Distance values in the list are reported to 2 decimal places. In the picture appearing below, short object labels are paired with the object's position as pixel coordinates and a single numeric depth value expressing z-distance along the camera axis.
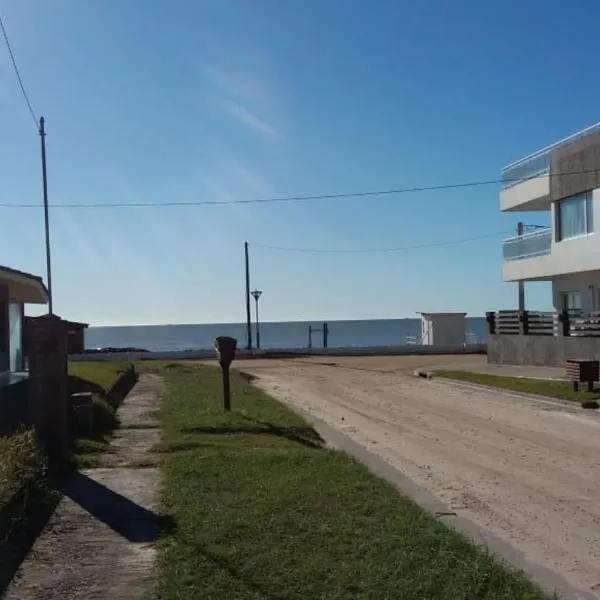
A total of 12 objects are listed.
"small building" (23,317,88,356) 38.91
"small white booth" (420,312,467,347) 52.19
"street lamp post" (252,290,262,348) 52.59
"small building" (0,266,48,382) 18.28
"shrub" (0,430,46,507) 7.19
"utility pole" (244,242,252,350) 54.15
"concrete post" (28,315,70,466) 10.09
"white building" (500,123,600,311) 28.52
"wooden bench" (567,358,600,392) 20.02
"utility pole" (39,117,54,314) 23.67
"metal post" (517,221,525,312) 37.63
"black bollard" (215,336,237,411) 16.08
